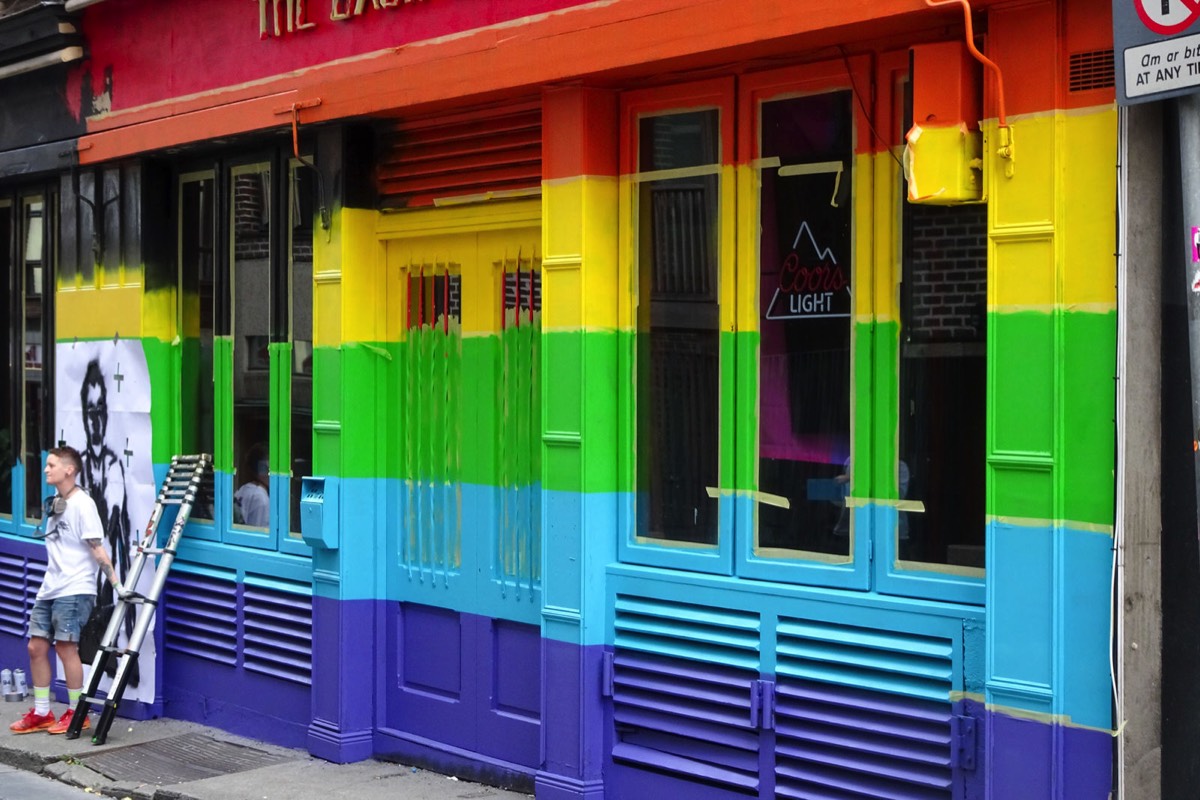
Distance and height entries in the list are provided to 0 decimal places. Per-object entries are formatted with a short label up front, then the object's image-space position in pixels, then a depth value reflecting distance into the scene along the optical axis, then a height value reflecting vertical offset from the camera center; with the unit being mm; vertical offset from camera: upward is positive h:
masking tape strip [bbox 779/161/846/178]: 6469 +1031
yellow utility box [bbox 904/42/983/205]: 5699 +1025
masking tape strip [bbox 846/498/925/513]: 6145 -423
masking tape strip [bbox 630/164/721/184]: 6969 +1097
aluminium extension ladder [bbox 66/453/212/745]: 9477 -1219
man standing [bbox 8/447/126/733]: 9883 -1191
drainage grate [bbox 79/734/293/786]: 8625 -2144
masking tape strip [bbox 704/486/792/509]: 6688 -436
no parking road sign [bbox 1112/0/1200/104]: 4824 +1170
